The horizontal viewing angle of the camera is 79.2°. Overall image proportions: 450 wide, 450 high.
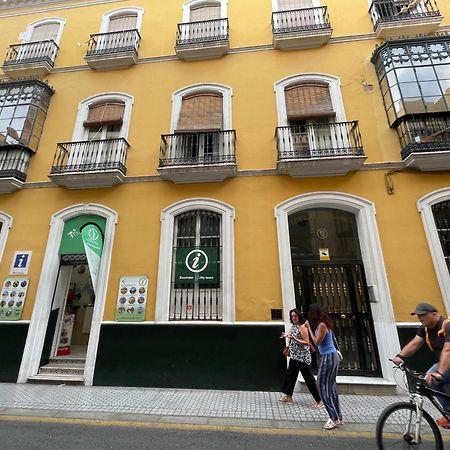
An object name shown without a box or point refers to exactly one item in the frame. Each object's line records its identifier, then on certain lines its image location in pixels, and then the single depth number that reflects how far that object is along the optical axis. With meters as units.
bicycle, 2.96
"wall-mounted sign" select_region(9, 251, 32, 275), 7.05
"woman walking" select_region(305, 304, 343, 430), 3.90
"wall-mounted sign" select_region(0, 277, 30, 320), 6.70
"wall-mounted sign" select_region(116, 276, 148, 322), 6.36
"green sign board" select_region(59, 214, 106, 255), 7.21
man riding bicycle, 2.98
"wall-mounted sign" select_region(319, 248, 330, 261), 6.84
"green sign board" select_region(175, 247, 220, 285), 6.55
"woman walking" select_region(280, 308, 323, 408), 4.80
